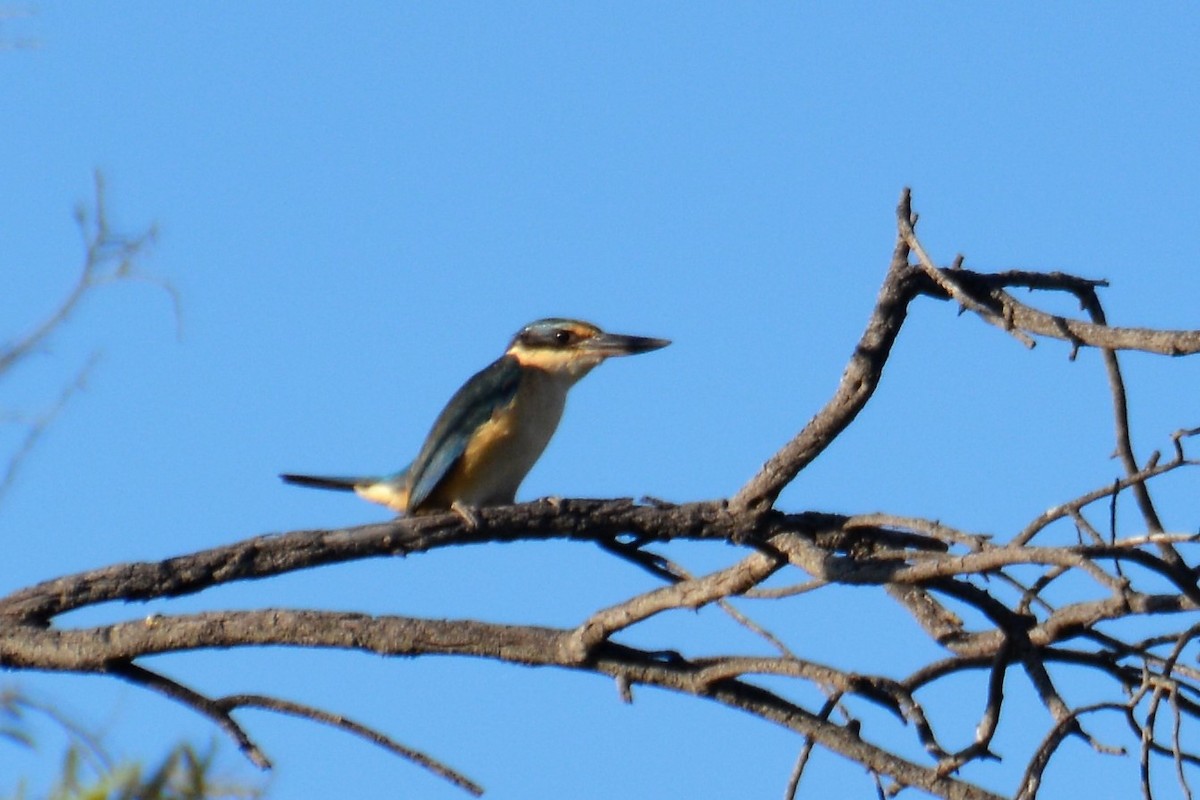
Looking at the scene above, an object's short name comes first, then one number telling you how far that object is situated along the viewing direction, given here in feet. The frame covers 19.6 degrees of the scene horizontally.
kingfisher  38.32
